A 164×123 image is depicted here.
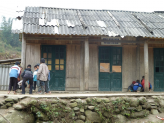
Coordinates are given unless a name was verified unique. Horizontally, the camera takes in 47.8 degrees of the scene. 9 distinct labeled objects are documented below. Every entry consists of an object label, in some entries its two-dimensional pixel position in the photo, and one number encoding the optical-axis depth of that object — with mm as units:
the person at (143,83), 9654
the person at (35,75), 8594
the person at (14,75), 7754
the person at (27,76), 7609
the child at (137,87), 9581
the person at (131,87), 9961
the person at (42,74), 7773
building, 9062
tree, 35500
